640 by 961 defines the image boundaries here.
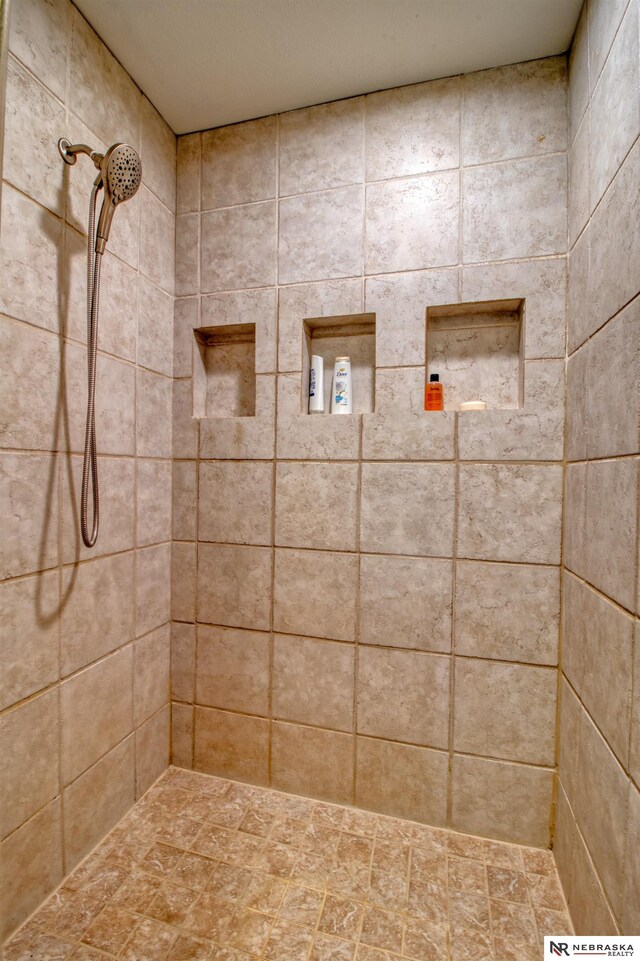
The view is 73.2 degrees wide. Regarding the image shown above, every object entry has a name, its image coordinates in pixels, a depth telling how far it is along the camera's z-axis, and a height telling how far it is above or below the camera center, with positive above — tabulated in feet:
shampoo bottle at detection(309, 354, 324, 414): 4.21 +0.86
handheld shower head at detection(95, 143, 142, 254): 3.09 +2.13
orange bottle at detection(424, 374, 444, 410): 3.91 +0.74
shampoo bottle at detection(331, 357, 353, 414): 4.16 +0.82
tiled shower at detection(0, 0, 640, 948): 2.91 +0.02
